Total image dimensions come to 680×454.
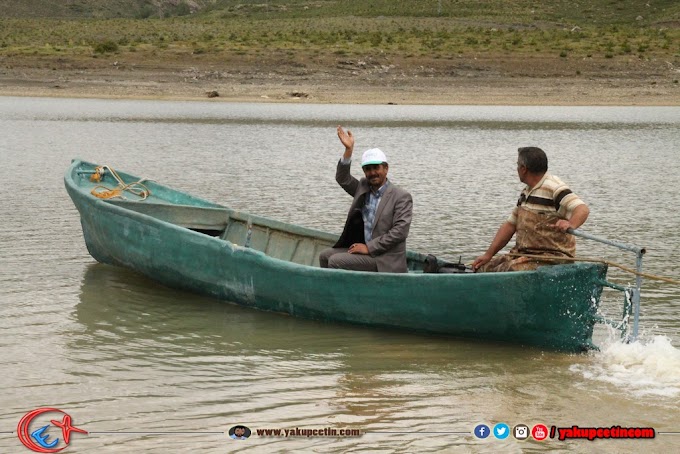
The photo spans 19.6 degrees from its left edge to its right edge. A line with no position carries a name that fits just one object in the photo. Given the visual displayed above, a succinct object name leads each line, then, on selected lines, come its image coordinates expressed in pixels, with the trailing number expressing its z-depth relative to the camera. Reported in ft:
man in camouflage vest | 45.33
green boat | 45.28
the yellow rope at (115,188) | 67.15
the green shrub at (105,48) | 243.04
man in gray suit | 49.60
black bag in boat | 51.36
